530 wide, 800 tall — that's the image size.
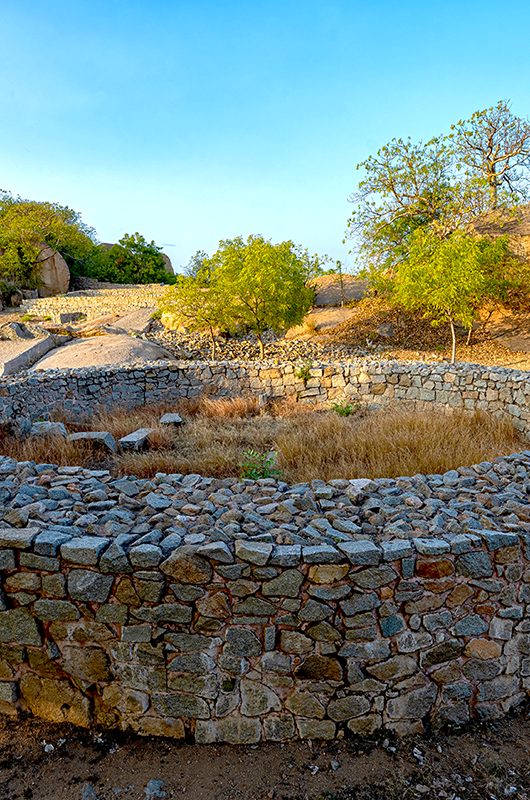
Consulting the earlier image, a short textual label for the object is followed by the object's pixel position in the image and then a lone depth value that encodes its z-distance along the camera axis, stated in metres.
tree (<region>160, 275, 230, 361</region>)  17.53
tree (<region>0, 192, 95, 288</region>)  34.06
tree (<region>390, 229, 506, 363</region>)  15.27
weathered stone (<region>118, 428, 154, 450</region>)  7.27
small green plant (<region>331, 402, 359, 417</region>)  9.55
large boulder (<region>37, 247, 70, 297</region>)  36.31
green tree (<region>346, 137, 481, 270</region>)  21.16
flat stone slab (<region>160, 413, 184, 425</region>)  8.74
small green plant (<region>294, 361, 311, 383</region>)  11.32
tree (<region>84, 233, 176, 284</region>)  43.09
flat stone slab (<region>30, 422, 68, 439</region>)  7.74
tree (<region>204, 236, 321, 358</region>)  16.55
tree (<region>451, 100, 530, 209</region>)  22.17
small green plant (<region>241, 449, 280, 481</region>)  5.62
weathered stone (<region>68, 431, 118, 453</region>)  7.05
